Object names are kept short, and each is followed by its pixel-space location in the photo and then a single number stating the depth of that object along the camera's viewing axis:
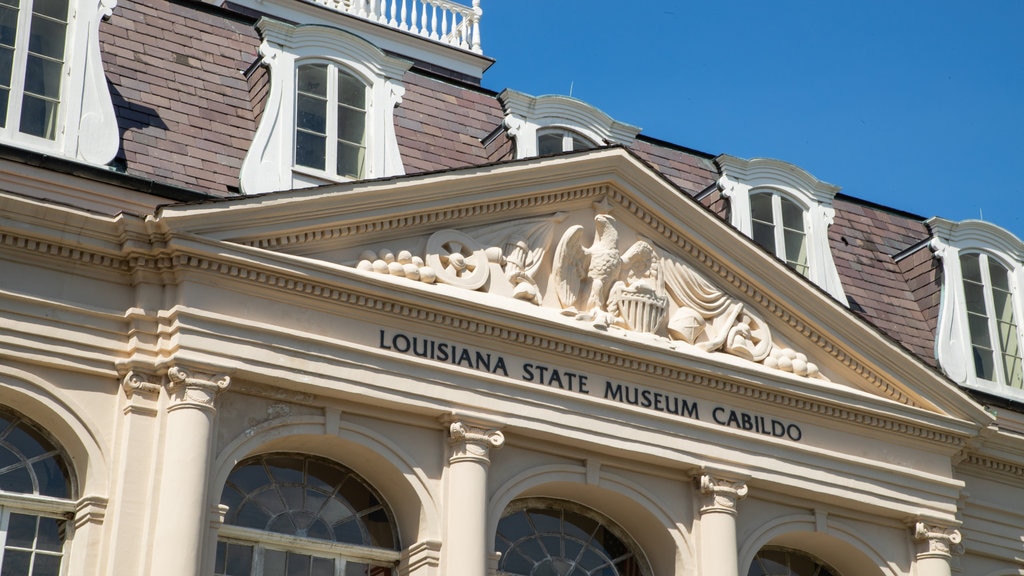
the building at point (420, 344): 19.66
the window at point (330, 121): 22.53
